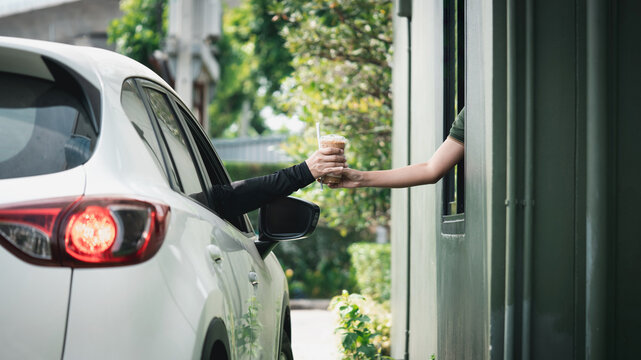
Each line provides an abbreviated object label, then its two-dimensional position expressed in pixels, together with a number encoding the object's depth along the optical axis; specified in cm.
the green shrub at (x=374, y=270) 1172
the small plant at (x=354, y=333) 657
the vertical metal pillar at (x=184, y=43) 1662
